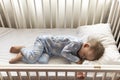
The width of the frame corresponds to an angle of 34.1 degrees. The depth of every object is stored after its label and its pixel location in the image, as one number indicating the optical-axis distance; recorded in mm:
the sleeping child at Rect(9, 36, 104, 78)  1416
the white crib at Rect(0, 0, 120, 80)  1732
